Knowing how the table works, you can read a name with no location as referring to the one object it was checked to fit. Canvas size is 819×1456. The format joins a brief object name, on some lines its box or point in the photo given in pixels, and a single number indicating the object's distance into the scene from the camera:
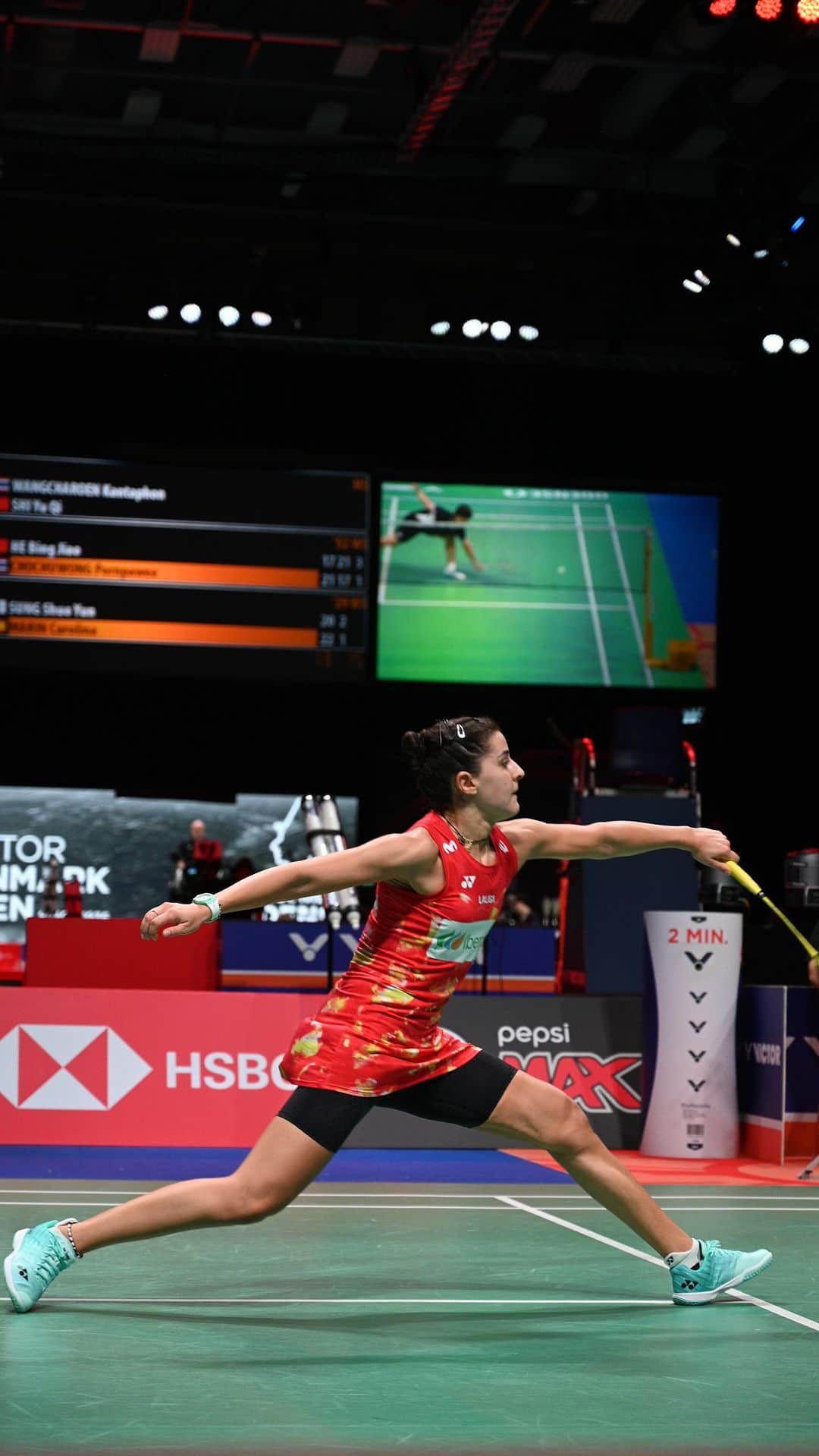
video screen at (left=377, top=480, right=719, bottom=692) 17.67
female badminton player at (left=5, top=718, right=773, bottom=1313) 4.70
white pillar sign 9.37
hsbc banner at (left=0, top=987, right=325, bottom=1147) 9.32
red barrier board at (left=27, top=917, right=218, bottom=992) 11.66
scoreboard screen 16.67
